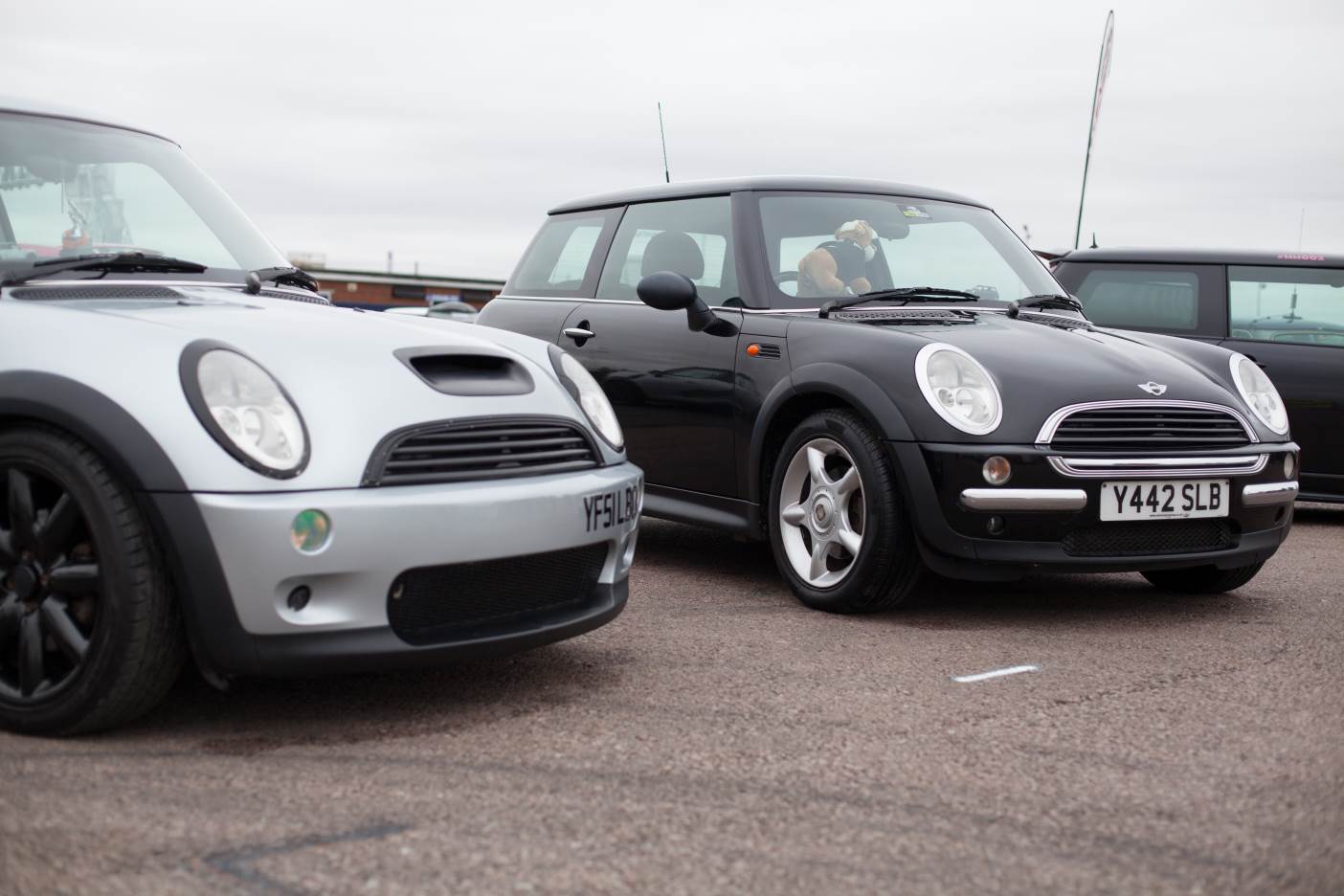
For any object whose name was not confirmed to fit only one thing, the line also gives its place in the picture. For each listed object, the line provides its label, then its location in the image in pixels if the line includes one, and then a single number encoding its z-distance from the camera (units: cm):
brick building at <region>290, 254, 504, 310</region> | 6919
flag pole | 1264
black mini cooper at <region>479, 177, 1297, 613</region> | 473
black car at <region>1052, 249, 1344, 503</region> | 783
